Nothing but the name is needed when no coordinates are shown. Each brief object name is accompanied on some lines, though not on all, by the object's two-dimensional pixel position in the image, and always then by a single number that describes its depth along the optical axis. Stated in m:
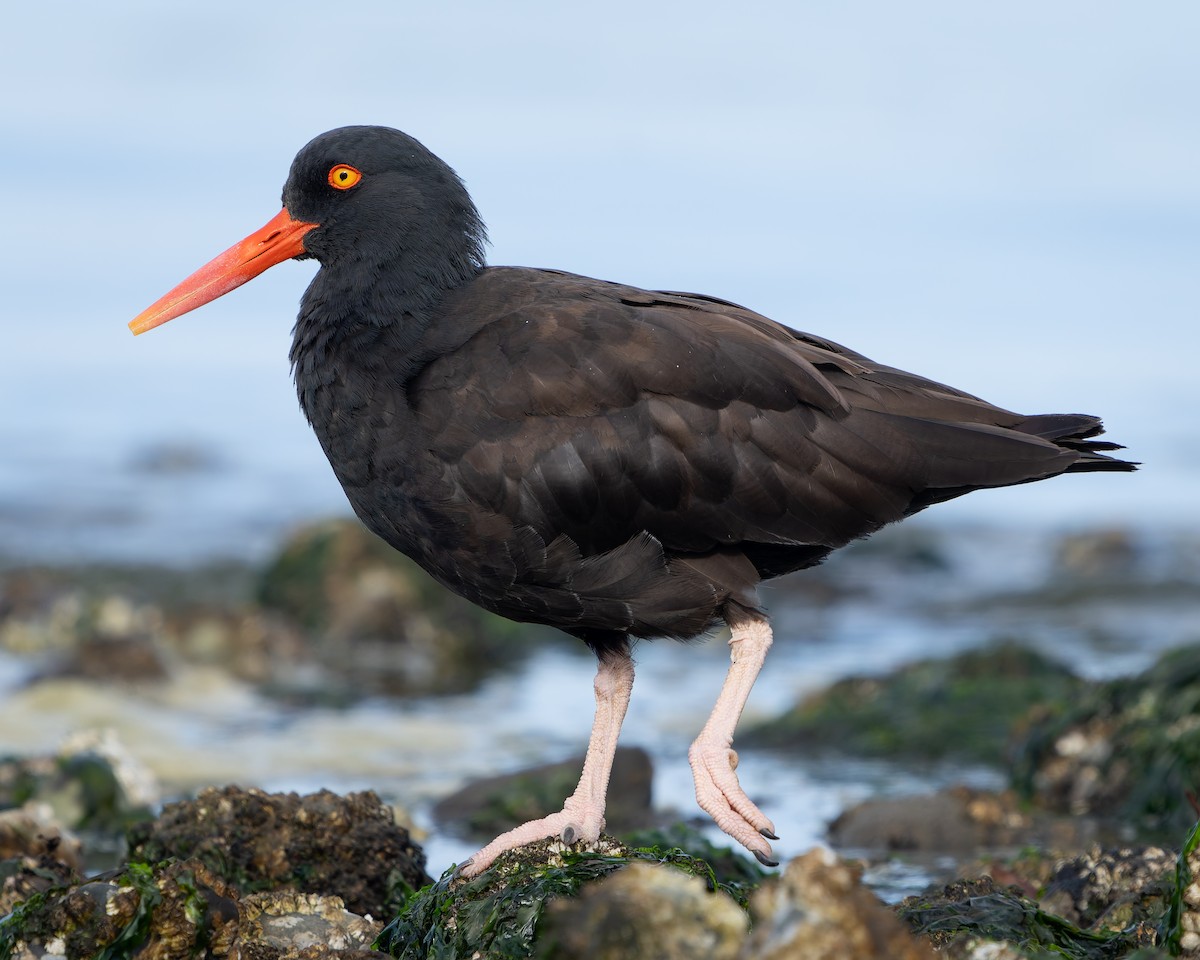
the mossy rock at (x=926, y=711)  16.34
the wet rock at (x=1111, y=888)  8.94
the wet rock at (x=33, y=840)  10.78
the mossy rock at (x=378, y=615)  20.97
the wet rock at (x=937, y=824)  12.63
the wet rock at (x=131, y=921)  7.80
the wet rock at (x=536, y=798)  13.20
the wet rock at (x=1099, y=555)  27.66
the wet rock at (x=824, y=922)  5.19
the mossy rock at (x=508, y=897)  7.55
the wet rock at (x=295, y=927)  8.11
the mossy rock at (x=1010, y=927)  7.83
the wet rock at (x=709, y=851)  10.68
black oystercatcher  9.15
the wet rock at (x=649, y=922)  5.46
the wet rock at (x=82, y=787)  13.16
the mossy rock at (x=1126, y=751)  13.08
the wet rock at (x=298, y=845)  9.64
